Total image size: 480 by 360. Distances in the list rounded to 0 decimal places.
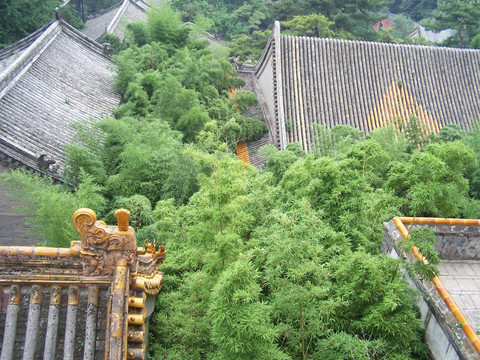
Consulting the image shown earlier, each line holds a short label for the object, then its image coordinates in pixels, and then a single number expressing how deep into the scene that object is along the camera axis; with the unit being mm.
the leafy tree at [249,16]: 25766
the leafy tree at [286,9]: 22219
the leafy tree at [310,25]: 18725
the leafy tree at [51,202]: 6172
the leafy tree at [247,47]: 19672
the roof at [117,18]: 19667
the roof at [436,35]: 33812
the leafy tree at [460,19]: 20469
